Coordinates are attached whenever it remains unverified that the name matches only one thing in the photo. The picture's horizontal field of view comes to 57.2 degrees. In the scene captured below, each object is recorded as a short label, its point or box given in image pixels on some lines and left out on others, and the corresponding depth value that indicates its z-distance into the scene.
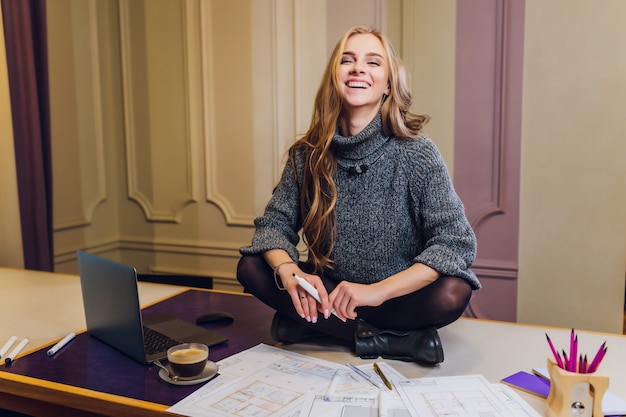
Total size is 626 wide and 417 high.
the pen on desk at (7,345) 1.29
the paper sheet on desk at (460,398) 0.97
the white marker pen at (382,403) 0.96
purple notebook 1.05
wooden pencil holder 0.90
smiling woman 1.24
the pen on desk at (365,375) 1.09
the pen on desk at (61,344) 1.29
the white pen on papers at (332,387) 1.04
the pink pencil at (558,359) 0.95
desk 1.08
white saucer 1.11
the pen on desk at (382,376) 1.08
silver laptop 1.22
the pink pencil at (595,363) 0.92
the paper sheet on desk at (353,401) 0.98
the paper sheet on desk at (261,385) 1.01
